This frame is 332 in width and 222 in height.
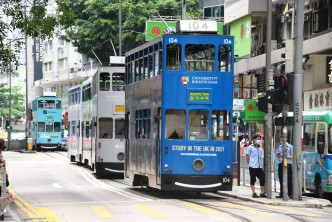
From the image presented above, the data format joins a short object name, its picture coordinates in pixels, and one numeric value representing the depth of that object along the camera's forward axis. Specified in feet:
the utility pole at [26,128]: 240.94
